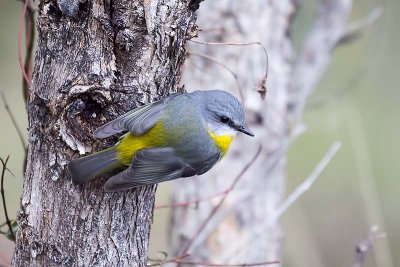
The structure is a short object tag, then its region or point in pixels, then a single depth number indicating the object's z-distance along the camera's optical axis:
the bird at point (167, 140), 4.48
